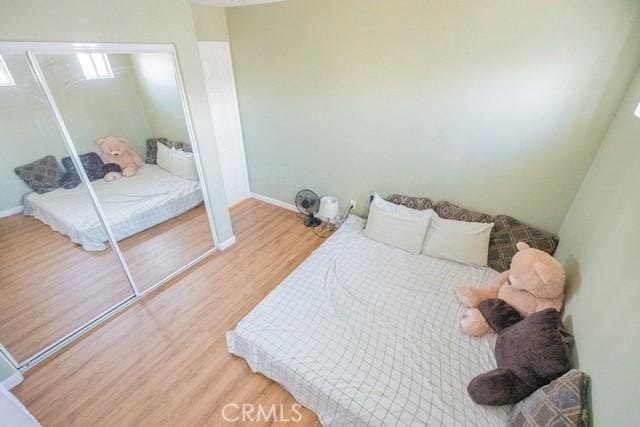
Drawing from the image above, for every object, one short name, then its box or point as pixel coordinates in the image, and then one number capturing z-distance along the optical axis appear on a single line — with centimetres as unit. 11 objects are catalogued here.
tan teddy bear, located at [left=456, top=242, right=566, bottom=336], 148
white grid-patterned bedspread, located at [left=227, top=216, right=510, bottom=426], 130
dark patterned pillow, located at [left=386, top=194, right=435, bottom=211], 251
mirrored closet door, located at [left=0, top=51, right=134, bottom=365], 163
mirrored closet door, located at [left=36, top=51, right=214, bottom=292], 179
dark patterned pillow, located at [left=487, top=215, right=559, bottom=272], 202
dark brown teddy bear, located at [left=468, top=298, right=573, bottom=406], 121
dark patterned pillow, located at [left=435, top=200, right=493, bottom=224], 228
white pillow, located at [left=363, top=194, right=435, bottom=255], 235
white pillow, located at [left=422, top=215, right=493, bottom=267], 215
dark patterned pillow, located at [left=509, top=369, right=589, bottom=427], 98
